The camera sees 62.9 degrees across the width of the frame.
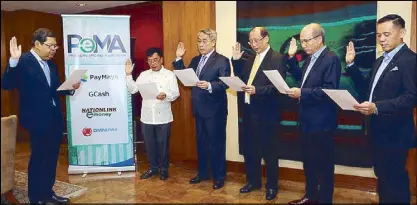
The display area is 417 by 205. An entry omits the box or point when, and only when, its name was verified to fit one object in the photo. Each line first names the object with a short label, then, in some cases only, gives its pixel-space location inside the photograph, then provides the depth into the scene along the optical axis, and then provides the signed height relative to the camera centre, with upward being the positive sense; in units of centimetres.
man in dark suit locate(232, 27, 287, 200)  282 -19
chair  247 -50
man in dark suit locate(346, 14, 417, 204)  205 -17
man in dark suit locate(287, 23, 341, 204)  241 -18
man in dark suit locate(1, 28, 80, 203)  251 -16
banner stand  348 -16
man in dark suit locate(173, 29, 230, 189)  310 -20
